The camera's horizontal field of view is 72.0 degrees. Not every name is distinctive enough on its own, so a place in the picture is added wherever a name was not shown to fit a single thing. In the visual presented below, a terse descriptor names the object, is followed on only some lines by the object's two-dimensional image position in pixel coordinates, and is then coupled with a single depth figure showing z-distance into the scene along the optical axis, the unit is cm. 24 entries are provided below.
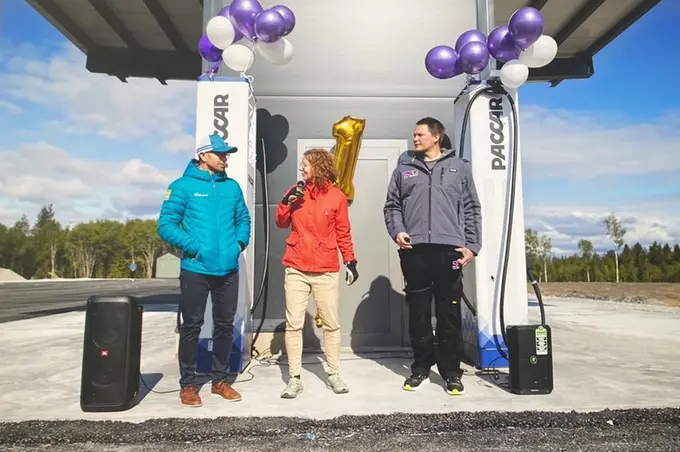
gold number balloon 466
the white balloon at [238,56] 392
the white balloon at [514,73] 365
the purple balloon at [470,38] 382
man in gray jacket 319
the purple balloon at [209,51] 423
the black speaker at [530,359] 303
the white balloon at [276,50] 398
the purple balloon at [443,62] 385
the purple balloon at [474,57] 370
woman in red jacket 311
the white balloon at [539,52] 363
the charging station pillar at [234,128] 385
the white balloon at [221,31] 385
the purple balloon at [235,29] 397
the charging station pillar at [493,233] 372
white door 482
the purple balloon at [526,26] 342
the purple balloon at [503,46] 366
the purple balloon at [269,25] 376
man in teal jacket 288
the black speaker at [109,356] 271
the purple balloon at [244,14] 378
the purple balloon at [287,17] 384
